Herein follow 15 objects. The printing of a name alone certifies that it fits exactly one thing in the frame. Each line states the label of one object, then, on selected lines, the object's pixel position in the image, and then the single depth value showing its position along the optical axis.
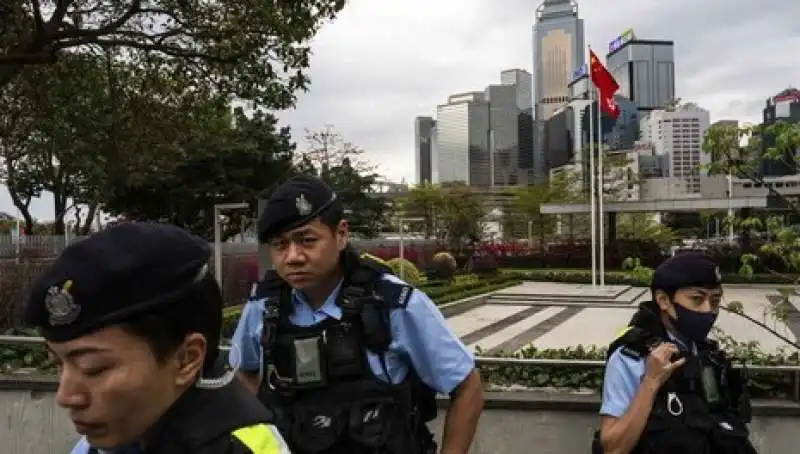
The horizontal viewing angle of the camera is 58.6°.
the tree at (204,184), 23.80
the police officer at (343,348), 1.71
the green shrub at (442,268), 22.06
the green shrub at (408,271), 15.21
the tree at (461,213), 36.25
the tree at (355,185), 31.53
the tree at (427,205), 38.09
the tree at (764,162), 3.34
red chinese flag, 18.41
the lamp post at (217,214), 8.93
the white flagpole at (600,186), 21.53
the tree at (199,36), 8.35
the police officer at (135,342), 0.91
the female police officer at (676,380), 1.88
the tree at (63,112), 9.97
